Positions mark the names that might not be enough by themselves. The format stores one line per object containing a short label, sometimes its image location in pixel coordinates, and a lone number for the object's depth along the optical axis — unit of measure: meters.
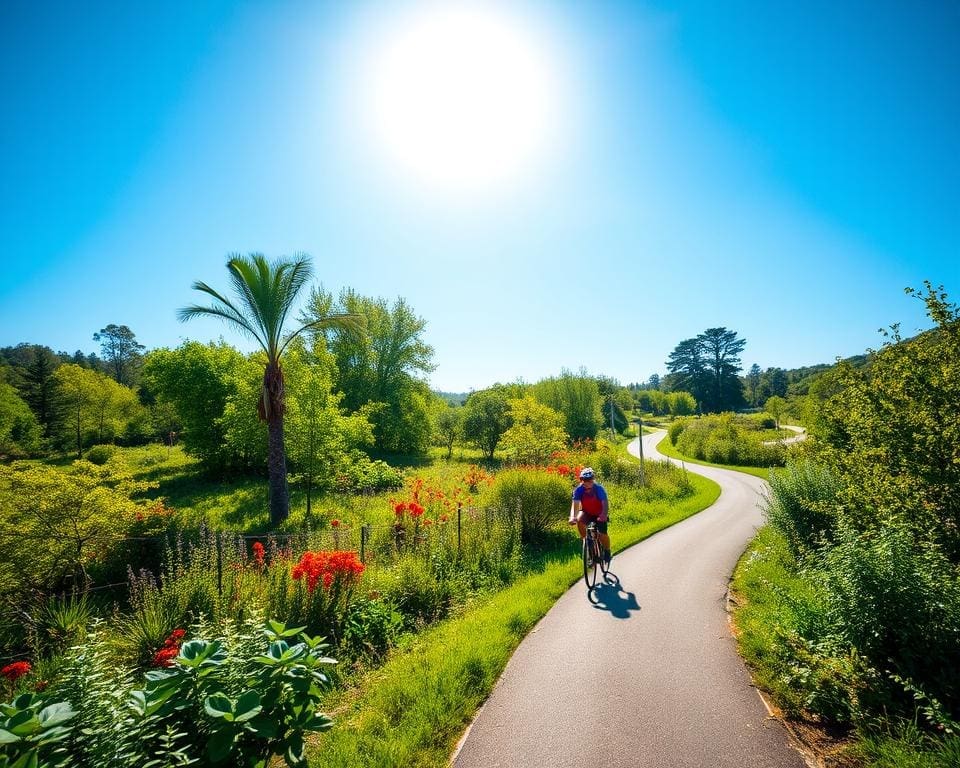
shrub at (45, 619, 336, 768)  2.01
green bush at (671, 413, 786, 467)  31.58
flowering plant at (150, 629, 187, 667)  3.99
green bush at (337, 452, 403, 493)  18.47
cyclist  7.46
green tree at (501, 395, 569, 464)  22.86
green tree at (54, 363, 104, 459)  33.17
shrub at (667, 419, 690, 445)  47.09
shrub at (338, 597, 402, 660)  5.53
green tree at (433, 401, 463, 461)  38.56
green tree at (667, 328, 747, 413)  83.19
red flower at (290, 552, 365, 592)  5.95
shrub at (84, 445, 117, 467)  30.13
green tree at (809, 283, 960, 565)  5.25
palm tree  13.22
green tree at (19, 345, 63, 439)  38.47
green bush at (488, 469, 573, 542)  10.73
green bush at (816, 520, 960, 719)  3.57
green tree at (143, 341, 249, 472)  24.95
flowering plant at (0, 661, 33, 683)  3.76
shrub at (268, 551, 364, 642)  5.81
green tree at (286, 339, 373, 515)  15.97
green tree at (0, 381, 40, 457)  31.12
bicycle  7.27
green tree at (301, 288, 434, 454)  33.06
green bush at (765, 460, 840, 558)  7.71
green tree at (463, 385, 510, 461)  36.62
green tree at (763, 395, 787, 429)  47.75
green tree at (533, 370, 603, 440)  39.25
